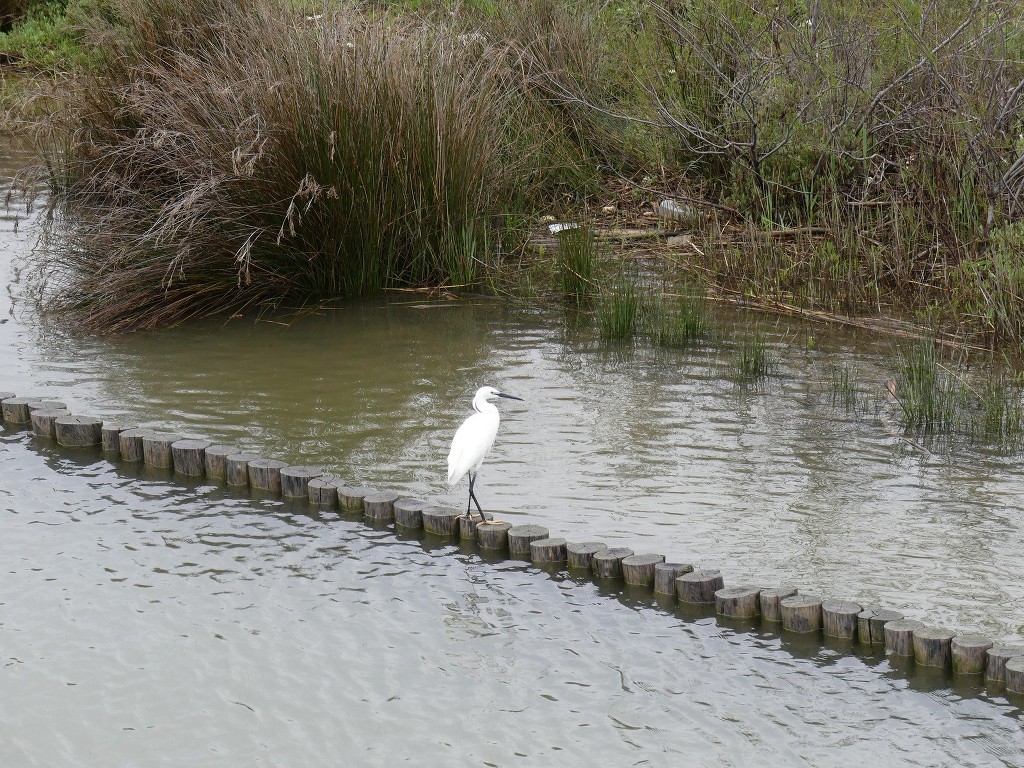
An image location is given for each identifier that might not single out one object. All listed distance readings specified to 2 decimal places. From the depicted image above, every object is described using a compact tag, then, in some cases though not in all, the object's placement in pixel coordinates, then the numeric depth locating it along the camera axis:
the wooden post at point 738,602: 8.77
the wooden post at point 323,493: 10.95
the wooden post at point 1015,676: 7.68
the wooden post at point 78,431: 12.37
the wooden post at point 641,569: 9.29
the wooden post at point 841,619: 8.41
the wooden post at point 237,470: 11.45
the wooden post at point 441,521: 10.33
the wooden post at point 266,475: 11.30
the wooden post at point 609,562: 9.41
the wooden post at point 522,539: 9.91
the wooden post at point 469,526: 10.24
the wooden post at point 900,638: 8.17
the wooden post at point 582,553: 9.54
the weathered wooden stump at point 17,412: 13.07
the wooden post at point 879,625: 8.35
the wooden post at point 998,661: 7.80
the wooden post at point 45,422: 12.66
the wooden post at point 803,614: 8.55
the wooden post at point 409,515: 10.46
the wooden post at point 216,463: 11.62
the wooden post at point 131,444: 12.09
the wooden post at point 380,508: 10.64
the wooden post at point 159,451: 11.87
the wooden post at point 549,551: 9.68
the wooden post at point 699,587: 8.97
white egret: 10.21
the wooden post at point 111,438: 12.23
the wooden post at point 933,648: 8.03
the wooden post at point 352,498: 10.83
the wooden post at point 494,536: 10.06
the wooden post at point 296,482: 11.12
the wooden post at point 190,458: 11.70
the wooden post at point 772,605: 8.70
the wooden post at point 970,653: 7.93
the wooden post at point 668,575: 9.15
